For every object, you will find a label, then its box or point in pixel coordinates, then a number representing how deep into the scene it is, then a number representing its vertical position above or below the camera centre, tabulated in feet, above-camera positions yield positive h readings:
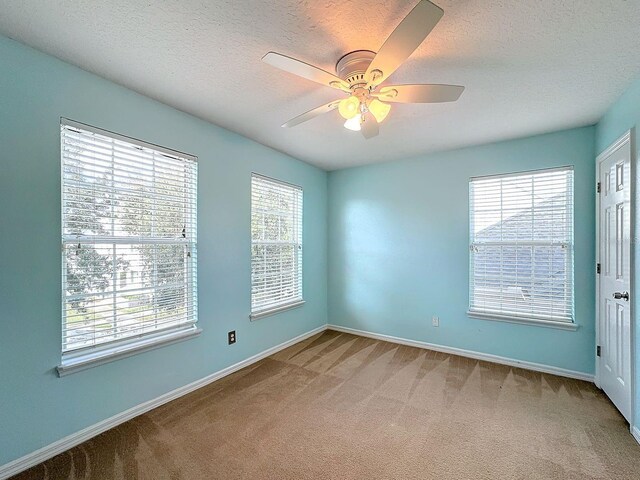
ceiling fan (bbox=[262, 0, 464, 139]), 4.01 +2.82
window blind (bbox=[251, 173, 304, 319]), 10.41 -0.16
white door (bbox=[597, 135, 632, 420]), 6.67 -0.84
